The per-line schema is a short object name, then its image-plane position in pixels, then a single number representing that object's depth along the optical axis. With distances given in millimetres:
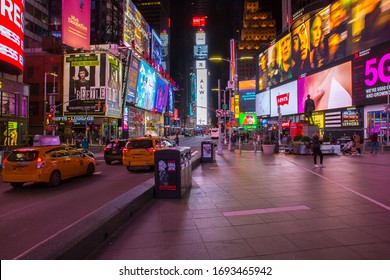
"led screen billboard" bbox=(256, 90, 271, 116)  67375
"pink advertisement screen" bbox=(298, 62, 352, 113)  38625
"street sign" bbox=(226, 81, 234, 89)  30211
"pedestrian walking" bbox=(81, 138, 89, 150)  29911
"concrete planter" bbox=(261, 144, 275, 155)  28295
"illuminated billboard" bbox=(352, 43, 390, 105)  31984
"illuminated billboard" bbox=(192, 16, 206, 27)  180000
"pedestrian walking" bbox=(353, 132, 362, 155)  24312
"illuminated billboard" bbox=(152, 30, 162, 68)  95312
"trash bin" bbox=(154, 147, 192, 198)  8703
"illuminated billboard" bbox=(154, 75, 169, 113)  88875
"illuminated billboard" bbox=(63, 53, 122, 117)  55406
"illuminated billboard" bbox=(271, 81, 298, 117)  53719
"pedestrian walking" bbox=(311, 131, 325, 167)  15916
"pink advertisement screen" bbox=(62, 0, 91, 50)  44969
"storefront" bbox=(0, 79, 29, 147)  34500
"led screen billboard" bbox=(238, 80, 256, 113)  103500
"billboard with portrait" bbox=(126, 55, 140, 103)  64312
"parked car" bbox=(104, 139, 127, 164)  20828
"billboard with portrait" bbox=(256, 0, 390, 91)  33688
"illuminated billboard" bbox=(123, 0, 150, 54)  67125
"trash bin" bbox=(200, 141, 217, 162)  19656
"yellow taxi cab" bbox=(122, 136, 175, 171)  15977
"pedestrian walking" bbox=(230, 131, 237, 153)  32488
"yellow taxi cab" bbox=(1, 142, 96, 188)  11469
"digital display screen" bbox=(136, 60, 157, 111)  71125
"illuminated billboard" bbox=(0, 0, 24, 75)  28484
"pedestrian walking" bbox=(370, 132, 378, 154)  25417
